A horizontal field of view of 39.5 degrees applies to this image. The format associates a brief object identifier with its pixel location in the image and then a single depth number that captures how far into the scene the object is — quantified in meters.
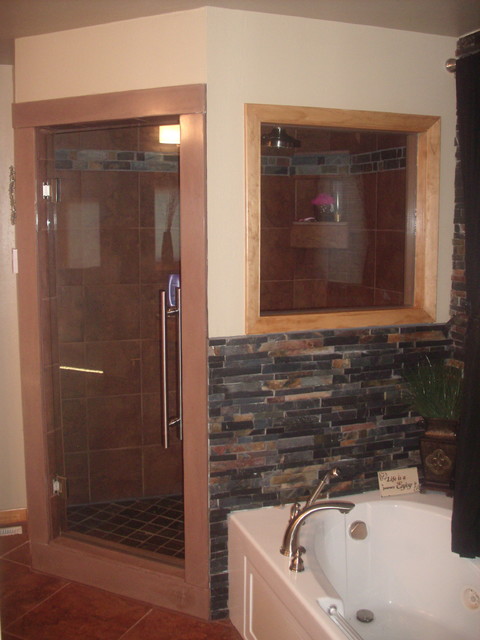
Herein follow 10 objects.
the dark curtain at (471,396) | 2.39
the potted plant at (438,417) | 2.77
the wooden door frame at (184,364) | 2.54
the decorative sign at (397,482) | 2.81
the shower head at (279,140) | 2.62
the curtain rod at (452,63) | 2.70
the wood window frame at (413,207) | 2.57
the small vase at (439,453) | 2.77
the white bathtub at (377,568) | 2.40
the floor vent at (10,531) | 3.38
